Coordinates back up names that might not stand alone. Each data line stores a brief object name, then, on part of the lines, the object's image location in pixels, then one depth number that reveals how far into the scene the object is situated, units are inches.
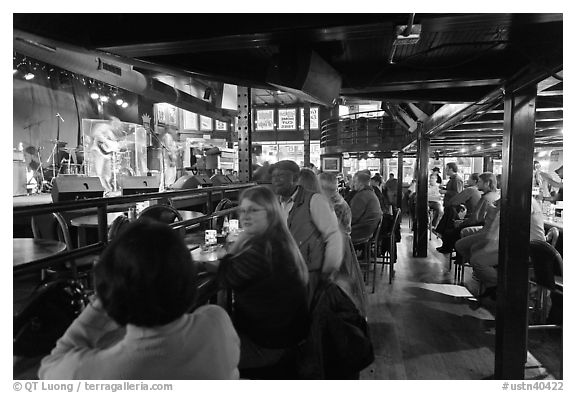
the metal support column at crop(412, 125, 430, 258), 212.7
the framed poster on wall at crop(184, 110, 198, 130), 665.0
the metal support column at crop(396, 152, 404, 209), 332.8
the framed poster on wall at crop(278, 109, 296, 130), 703.1
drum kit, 313.0
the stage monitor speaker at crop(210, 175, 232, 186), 287.9
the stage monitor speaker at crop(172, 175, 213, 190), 248.5
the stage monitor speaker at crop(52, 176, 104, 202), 102.0
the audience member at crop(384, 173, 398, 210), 366.4
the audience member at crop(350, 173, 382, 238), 161.8
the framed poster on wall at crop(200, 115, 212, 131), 687.3
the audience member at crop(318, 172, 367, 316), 97.0
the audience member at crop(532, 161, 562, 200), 182.3
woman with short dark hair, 32.2
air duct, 243.8
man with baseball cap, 90.3
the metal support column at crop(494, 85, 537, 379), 83.8
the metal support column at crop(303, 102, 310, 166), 330.6
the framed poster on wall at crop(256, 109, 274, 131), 708.7
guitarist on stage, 355.6
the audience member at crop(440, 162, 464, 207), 245.3
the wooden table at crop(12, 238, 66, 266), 65.0
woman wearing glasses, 58.6
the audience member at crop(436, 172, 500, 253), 157.6
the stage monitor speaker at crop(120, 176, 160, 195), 141.1
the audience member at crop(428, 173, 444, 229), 293.6
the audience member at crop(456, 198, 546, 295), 120.6
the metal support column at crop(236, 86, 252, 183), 141.3
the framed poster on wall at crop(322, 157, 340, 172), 368.5
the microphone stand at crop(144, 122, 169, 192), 457.1
